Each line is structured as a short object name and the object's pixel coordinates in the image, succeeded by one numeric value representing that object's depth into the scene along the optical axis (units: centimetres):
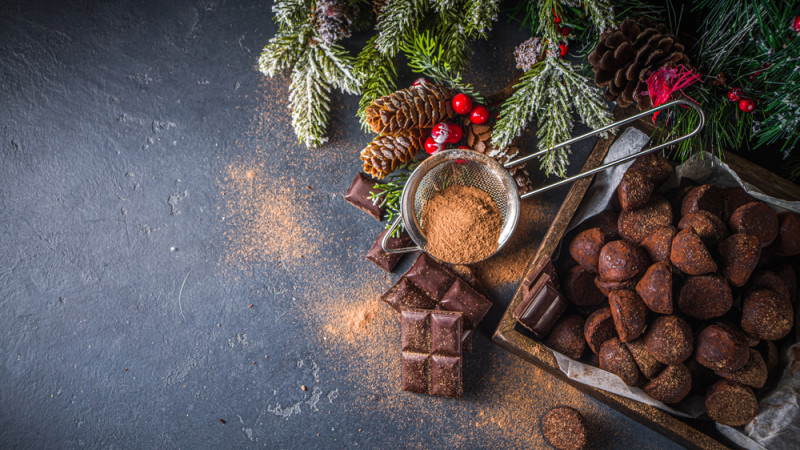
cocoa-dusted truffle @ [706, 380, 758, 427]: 44
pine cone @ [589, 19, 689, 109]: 40
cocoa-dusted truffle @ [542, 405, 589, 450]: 48
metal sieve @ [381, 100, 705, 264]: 45
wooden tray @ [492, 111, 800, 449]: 44
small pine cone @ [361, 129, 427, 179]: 45
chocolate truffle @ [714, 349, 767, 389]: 43
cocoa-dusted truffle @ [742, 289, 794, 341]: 43
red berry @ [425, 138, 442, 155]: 47
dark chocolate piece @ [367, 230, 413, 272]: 50
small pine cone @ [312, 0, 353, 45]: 47
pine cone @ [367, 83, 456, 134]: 44
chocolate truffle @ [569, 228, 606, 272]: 45
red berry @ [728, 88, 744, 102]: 41
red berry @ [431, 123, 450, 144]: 46
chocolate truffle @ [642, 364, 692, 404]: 44
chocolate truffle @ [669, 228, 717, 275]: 42
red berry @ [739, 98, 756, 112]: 41
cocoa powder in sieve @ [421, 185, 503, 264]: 46
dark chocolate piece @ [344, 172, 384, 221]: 50
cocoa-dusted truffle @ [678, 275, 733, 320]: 43
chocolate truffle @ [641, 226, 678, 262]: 44
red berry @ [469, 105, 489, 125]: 46
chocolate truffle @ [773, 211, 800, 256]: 44
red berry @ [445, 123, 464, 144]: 47
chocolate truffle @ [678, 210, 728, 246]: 43
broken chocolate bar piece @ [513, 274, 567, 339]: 45
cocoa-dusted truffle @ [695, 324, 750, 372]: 43
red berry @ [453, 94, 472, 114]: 46
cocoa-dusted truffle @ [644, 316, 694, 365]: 43
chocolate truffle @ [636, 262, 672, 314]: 43
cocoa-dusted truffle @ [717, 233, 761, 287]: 43
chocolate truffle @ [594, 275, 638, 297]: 44
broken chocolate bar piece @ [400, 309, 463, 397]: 48
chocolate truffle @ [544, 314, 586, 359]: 46
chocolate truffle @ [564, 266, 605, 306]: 47
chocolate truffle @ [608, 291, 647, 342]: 43
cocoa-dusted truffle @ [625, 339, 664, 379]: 44
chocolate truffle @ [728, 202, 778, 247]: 43
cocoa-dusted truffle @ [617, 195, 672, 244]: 45
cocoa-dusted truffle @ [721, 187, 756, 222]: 45
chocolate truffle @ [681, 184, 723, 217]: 44
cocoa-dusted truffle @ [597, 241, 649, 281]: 44
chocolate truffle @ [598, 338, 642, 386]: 44
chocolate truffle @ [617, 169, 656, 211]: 44
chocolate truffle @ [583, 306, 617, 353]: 45
